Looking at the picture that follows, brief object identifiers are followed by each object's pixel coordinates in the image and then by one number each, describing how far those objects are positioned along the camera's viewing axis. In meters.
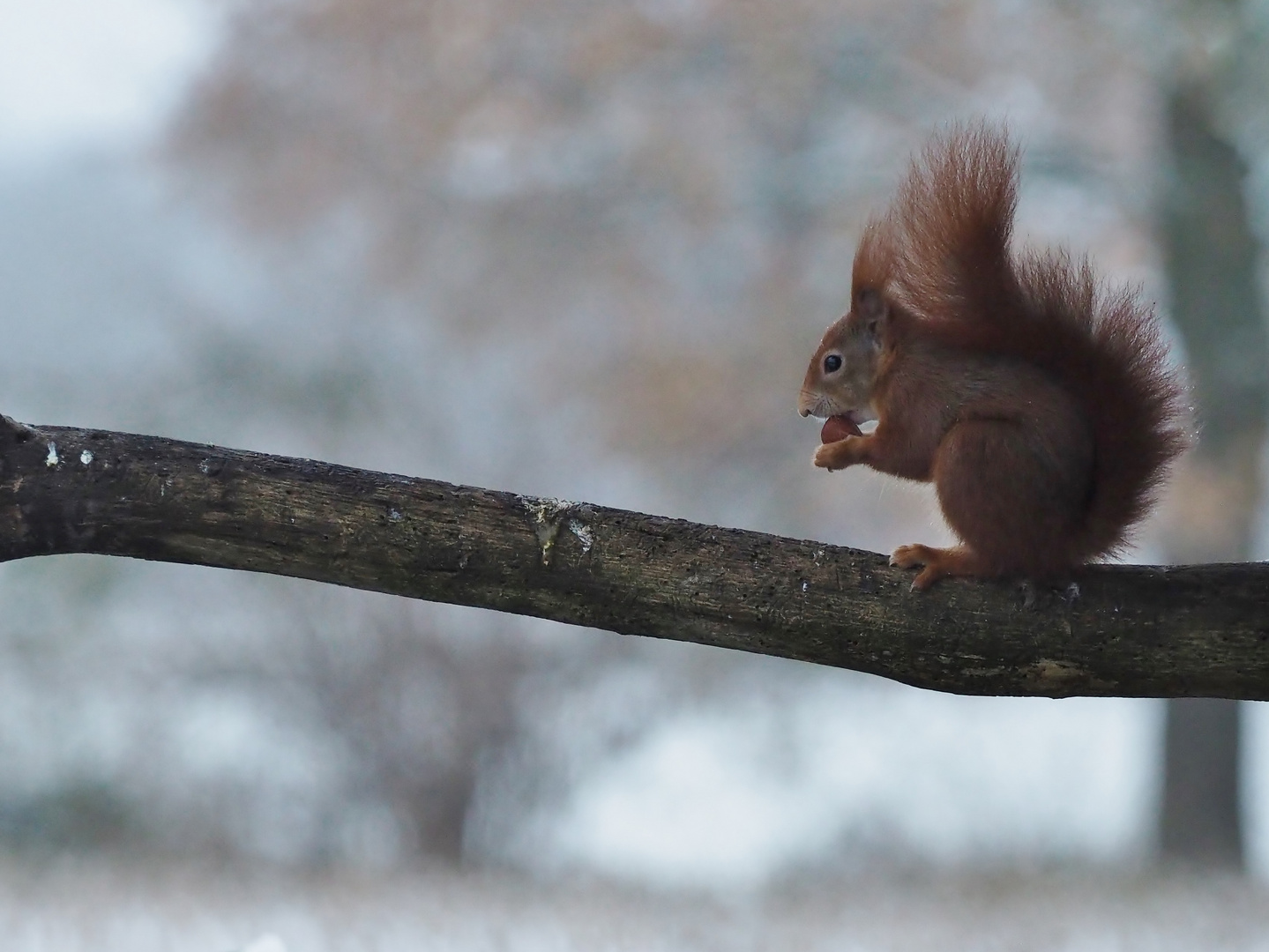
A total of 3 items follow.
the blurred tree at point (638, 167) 16.49
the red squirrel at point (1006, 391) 9.09
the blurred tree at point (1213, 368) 15.10
